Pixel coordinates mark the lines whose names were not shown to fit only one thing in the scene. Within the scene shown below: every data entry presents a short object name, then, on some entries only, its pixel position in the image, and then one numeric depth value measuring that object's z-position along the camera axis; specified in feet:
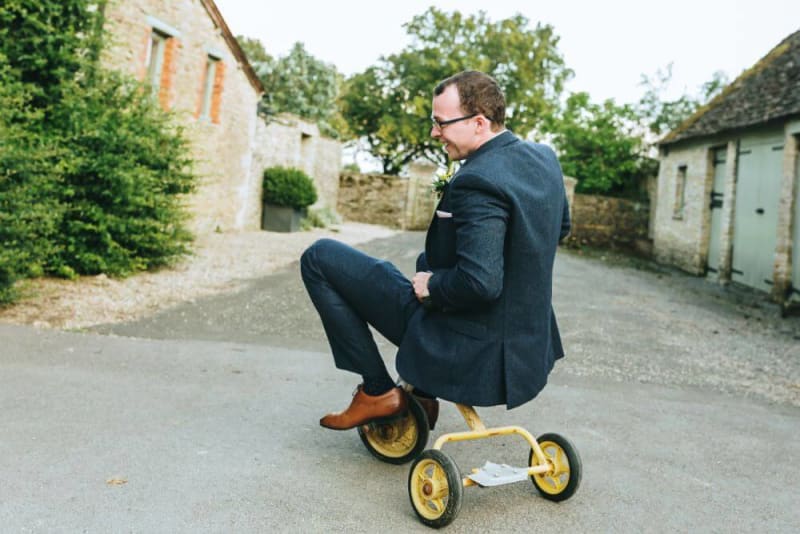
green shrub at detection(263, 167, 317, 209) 65.31
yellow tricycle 9.19
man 9.03
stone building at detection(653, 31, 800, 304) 42.55
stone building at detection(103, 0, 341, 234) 47.29
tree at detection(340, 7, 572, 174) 133.69
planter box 65.57
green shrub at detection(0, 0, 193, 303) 29.73
